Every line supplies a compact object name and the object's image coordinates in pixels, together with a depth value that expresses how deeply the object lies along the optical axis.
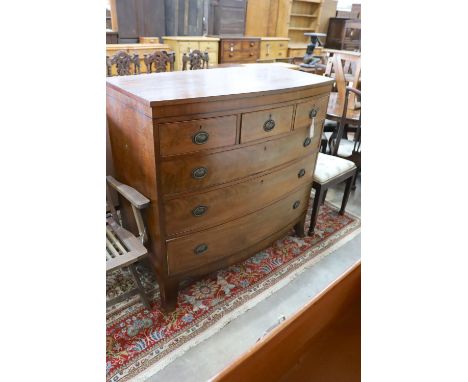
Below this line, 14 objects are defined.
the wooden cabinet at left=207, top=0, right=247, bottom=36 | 4.56
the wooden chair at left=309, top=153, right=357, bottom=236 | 2.28
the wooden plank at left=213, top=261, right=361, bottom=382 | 0.72
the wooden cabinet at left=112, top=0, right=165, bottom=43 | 3.70
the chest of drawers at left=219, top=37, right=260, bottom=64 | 4.64
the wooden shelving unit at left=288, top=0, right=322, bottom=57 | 6.13
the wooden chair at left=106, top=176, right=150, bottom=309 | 1.50
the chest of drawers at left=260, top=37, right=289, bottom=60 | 5.30
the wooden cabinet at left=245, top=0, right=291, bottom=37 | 5.16
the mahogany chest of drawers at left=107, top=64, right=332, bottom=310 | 1.32
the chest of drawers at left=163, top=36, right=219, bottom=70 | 4.08
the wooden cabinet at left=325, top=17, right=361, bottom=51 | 6.50
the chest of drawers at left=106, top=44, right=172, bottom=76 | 3.54
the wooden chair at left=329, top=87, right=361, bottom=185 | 2.73
